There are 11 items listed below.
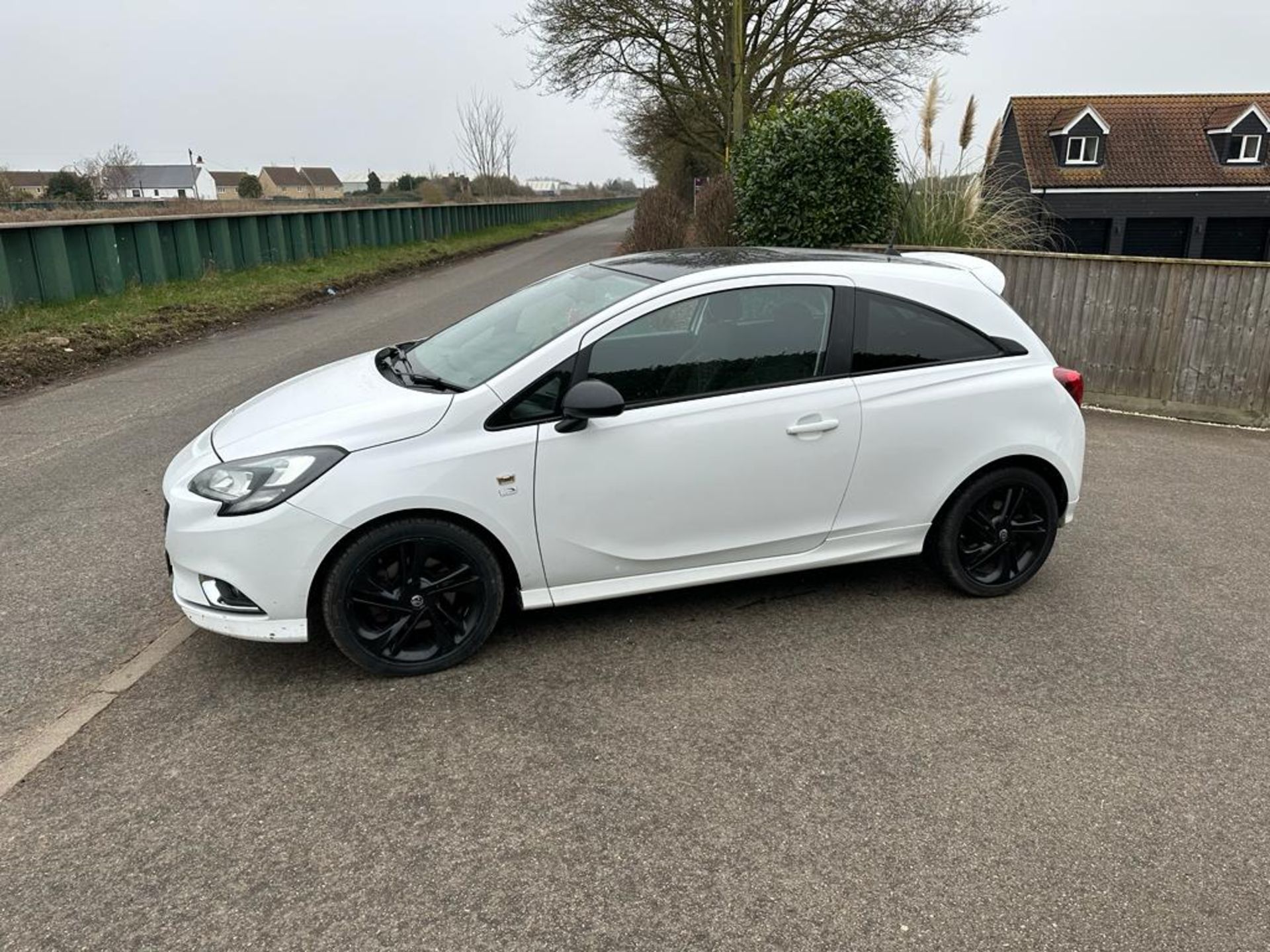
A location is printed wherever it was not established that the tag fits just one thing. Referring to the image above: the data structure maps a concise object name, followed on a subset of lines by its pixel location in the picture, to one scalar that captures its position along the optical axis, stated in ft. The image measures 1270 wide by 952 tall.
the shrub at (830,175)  32.60
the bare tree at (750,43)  82.53
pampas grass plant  32.42
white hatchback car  11.09
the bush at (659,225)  50.14
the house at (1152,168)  134.41
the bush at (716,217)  40.14
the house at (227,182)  322.75
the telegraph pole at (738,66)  62.28
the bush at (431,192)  162.25
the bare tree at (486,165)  200.34
